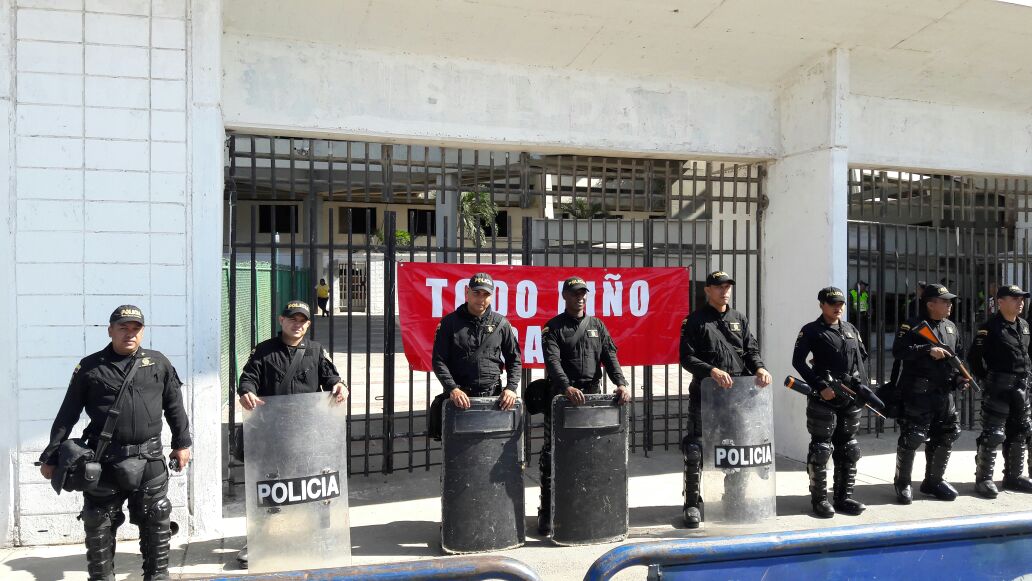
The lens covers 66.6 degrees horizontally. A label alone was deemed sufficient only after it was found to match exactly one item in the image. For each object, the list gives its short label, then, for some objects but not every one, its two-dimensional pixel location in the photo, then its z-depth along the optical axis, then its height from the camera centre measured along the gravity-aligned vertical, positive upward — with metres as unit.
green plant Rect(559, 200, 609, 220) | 7.46 +0.92
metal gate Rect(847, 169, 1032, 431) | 8.55 +0.74
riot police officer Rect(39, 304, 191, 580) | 4.12 -0.75
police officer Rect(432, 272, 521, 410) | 5.23 -0.33
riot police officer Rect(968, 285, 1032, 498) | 6.30 -0.65
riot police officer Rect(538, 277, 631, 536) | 5.45 -0.39
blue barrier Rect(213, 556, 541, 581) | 2.36 -0.84
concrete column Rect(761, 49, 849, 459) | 7.23 +0.75
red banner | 6.64 -0.07
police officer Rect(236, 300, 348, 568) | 4.78 -0.42
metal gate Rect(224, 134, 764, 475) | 6.50 +0.83
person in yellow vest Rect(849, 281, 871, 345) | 7.93 -0.21
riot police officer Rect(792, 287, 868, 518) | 5.78 -0.78
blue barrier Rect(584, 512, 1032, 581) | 2.60 -0.89
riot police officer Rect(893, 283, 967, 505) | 6.09 -0.74
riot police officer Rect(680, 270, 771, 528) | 5.69 -0.41
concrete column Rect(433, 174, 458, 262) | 6.93 +0.76
